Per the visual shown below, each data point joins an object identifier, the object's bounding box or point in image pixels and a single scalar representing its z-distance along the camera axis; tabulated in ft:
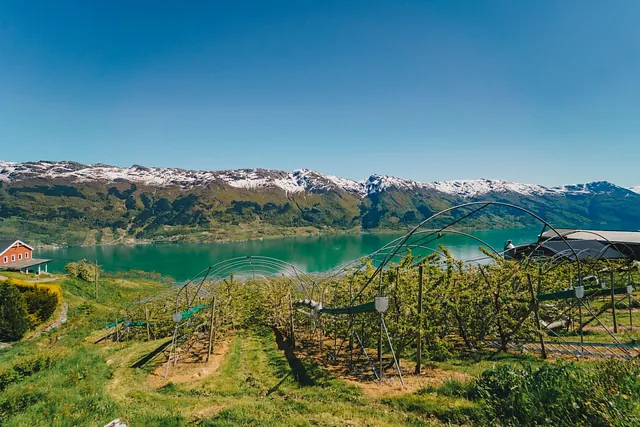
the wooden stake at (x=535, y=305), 36.47
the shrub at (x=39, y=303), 75.05
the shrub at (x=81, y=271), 141.79
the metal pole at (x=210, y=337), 50.17
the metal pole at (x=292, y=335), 55.65
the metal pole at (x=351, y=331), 41.79
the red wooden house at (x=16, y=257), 135.33
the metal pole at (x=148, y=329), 68.39
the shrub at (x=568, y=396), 14.20
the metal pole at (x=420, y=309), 34.81
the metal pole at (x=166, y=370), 43.78
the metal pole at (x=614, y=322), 42.59
